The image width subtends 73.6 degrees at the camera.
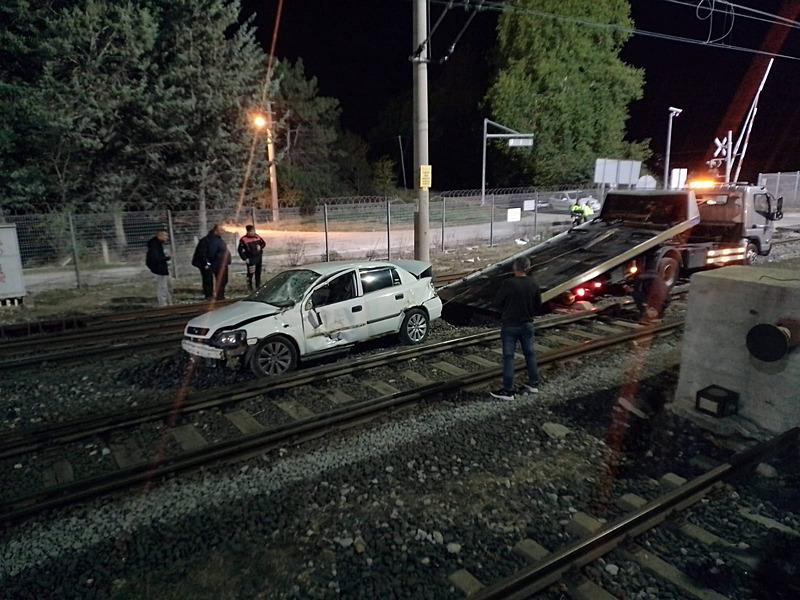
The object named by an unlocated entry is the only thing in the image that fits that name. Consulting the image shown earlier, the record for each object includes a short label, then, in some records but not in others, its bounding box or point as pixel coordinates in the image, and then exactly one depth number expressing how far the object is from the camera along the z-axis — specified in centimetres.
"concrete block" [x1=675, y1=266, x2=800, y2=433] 556
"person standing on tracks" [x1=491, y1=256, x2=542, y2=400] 696
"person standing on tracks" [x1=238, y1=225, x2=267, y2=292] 1377
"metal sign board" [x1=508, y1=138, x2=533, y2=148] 2824
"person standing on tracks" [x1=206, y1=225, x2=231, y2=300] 1279
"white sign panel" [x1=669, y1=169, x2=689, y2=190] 2819
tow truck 1080
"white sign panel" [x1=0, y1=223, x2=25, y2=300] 1305
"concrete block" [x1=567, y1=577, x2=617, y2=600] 368
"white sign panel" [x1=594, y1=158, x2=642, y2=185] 2398
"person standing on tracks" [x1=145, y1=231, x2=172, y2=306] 1249
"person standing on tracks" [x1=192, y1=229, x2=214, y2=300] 1306
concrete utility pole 1179
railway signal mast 2879
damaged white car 775
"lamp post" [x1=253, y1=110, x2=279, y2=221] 2347
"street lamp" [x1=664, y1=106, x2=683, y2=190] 2889
